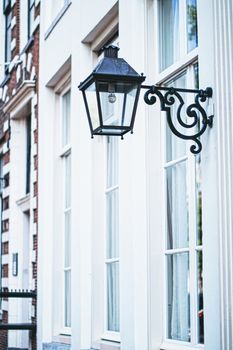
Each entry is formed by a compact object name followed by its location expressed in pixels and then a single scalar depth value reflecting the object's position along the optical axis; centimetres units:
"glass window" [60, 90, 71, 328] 1498
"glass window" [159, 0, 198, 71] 955
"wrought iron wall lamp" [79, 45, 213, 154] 810
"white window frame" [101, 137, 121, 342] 1204
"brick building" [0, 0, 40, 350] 1770
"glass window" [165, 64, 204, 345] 912
